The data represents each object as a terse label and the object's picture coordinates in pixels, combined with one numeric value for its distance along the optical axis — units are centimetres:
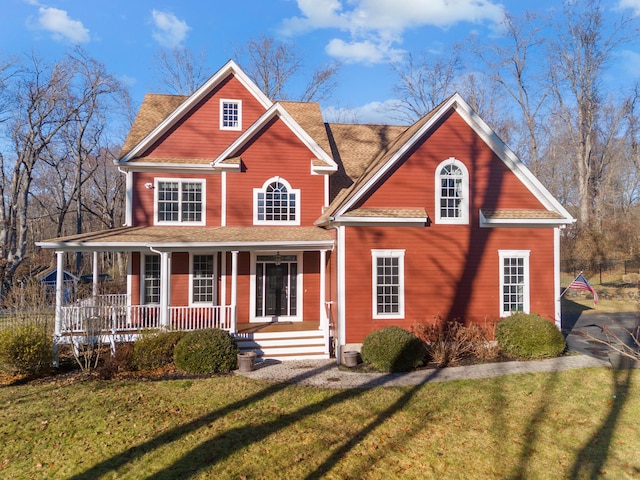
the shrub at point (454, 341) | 1160
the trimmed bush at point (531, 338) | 1174
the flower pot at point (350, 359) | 1147
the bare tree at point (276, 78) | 3362
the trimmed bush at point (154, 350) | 1102
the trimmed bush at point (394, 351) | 1090
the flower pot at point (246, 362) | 1097
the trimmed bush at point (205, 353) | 1072
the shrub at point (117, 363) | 1059
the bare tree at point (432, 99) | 3294
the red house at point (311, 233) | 1250
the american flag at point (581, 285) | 1539
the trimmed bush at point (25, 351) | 1040
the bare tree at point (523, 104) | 3494
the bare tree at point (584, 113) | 3419
